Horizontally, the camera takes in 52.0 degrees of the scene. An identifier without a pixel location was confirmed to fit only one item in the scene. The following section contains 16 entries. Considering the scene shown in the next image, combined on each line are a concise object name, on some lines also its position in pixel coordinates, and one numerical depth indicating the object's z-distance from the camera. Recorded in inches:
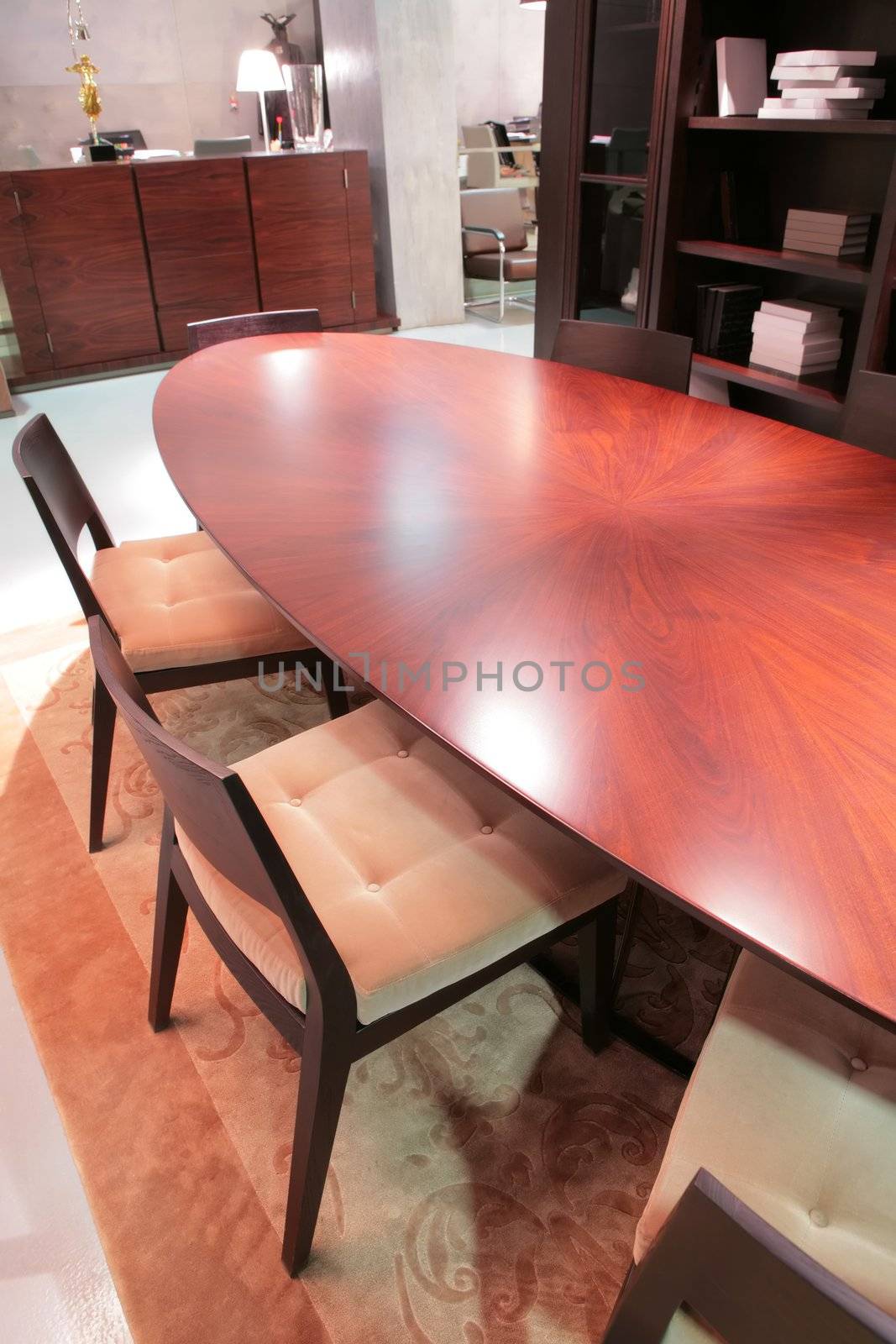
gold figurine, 199.8
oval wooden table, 32.2
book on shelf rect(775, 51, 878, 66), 97.0
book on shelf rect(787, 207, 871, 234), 103.3
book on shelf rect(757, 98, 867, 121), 100.0
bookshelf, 101.5
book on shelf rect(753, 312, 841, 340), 110.7
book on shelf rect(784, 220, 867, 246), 104.3
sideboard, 188.7
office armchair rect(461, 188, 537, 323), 243.6
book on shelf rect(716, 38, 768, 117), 110.3
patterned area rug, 45.4
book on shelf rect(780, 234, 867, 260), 105.2
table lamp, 252.1
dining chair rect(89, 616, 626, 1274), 37.0
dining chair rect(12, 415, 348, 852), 65.3
